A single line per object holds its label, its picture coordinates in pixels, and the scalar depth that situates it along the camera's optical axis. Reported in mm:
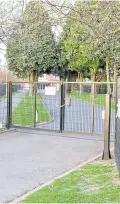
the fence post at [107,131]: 7023
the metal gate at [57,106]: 11375
